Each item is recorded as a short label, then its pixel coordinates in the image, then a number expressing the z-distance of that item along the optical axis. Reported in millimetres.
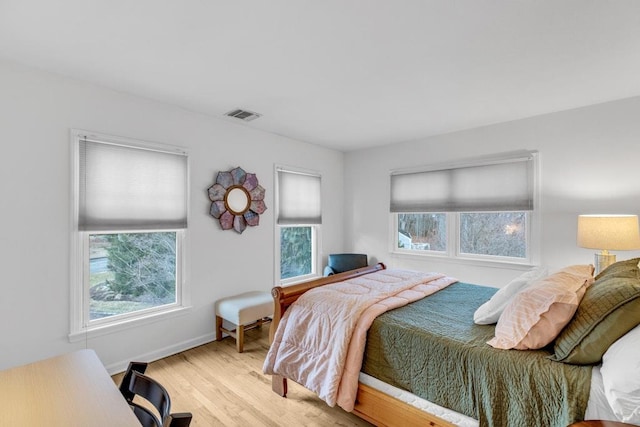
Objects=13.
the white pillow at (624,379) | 1054
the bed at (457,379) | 1269
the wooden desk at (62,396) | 925
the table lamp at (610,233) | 2426
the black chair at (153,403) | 809
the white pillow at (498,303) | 1800
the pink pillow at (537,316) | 1448
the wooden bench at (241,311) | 2982
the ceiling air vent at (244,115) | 3135
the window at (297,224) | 4070
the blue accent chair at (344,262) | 4352
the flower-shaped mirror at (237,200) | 3285
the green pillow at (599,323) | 1260
